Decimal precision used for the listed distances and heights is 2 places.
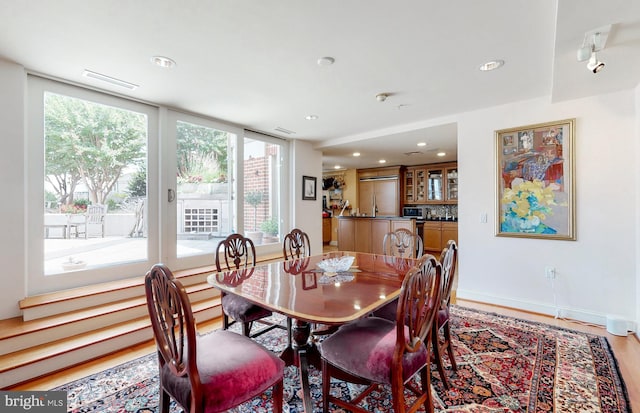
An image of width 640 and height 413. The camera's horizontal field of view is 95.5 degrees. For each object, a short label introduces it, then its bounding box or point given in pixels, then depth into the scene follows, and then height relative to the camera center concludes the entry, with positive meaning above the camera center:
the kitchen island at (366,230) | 6.03 -0.50
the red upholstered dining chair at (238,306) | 2.11 -0.72
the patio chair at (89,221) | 2.87 -0.11
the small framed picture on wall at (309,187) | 5.27 +0.39
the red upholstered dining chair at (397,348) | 1.28 -0.69
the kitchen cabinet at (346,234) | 6.73 -0.61
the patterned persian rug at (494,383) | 1.67 -1.14
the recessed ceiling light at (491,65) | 2.38 +1.18
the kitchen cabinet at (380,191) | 7.73 +0.46
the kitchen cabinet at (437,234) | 6.85 -0.65
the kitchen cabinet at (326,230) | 8.35 -0.64
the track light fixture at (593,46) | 1.79 +1.04
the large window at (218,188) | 3.65 +0.30
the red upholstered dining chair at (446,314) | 1.81 -0.72
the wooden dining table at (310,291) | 1.36 -0.47
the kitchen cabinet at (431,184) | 7.25 +0.61
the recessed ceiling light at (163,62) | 2.30 +1.20
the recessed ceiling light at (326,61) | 2.31 +1.19
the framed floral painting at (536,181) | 2.98 +0.27
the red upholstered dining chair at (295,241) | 3.18 -0.36
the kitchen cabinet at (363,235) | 6.46 -0.62
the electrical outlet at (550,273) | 3.07 -0.71
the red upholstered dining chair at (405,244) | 2.90 -0.38
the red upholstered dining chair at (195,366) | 1.13 -0.69
